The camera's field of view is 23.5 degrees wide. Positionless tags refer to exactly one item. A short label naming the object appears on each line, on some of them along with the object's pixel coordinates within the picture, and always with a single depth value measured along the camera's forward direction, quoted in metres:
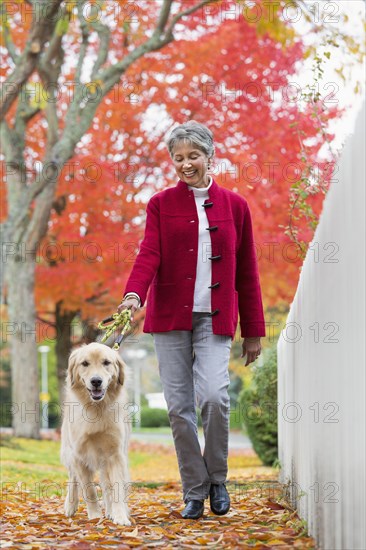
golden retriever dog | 5.50
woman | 5.01
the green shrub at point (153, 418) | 39.72
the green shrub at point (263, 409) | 10.68
